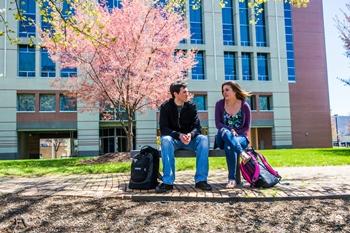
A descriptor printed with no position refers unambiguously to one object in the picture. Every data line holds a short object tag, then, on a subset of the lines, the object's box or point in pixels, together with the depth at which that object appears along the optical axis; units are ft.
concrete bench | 18.37
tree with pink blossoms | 65.82
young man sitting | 16.93
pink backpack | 17.22
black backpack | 17.15
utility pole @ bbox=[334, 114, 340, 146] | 343.46
